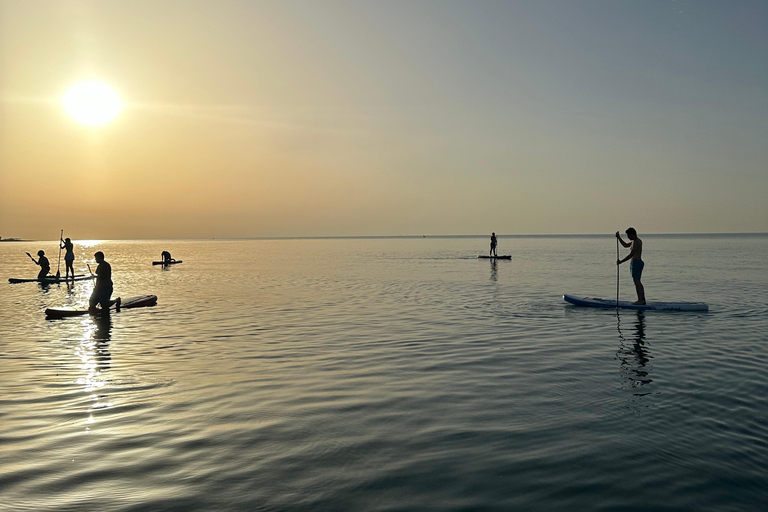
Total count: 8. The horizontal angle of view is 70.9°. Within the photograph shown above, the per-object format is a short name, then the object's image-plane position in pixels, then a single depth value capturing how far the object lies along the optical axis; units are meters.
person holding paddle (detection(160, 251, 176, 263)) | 65.25
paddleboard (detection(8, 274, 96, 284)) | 39.00
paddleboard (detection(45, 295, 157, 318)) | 21.06
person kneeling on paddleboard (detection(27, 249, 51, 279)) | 39.77
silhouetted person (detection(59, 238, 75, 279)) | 39.01
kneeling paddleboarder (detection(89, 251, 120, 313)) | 20.78
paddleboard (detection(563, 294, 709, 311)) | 21.17
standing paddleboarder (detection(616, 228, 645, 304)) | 21.22
